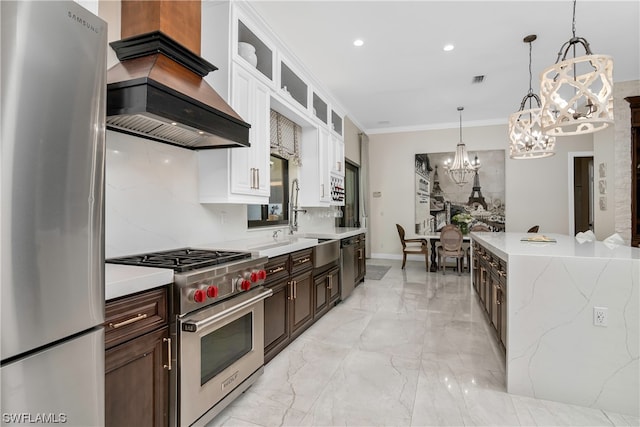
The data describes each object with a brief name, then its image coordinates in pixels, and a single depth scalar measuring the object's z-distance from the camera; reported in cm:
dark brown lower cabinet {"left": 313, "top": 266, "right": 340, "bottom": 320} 342
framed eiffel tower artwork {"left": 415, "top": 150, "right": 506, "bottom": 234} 702
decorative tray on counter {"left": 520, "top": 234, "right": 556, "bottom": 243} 303
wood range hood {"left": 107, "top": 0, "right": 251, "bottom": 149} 163
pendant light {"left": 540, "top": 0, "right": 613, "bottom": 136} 215
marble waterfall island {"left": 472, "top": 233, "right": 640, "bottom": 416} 193
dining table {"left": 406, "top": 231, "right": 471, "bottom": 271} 639
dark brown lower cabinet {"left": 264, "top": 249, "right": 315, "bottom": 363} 253
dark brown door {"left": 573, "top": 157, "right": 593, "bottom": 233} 681
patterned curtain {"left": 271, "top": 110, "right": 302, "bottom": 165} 378
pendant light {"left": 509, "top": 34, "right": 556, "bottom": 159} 348
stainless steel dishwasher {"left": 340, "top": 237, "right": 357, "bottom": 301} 419
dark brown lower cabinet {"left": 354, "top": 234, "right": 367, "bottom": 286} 496
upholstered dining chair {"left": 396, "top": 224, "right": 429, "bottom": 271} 644
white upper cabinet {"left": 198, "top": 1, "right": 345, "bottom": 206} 260
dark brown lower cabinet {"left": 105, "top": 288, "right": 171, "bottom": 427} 131
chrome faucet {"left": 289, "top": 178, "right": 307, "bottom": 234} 416
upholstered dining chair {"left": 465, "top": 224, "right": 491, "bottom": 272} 645
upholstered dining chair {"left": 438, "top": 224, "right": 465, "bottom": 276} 589
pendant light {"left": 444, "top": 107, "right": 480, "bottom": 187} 627
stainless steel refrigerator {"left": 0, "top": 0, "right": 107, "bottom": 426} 81
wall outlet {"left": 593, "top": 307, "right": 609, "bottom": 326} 196
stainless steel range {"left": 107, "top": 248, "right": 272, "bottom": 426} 159
